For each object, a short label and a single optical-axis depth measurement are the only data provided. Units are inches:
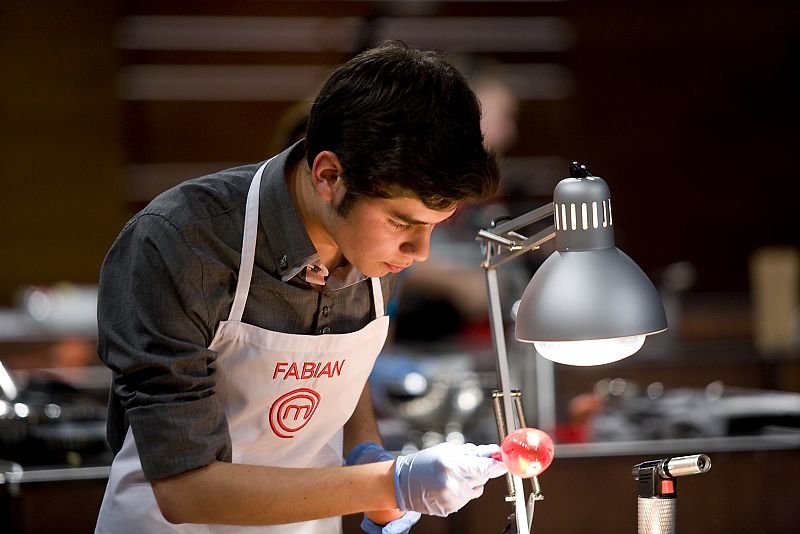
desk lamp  163.7
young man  167.4
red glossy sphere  165.5
